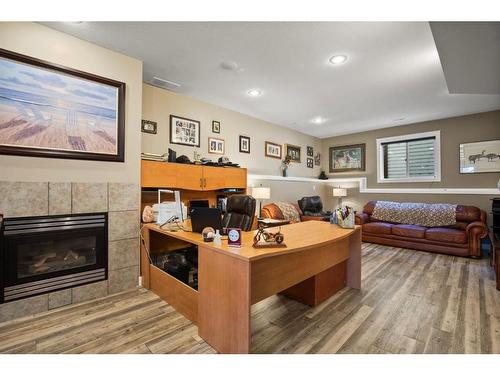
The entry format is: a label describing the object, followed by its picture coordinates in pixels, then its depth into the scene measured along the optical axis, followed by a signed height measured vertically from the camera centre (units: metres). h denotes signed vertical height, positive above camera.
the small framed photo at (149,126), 3.24 +0.90
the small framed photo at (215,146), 4.04 +0.79
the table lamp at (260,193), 4.27 -0.07
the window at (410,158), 4.99 +0.75
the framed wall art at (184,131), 3.55 +0.94
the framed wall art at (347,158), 6.00 +0.87
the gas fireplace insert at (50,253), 2.00 -0.63
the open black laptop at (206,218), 2.05 -0.26
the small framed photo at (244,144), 4.57 +0.92
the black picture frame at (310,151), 6.32 +1.08
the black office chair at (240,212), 2.66 -0.28
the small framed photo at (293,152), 5.66 +0.95
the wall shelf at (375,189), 4.45 +0.02
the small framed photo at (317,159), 6.56 +0.89
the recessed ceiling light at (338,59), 2.53 +1.49
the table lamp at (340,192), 5.88 -0.06
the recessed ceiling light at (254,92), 3.48 +1.52
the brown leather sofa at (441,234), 3.80 -0.82
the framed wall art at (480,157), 4.28 +0.65
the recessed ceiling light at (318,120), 4.85 +1.53
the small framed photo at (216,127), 4.10 +1.14
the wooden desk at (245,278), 1.46 -0.67
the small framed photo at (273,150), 5.11 +0.92
